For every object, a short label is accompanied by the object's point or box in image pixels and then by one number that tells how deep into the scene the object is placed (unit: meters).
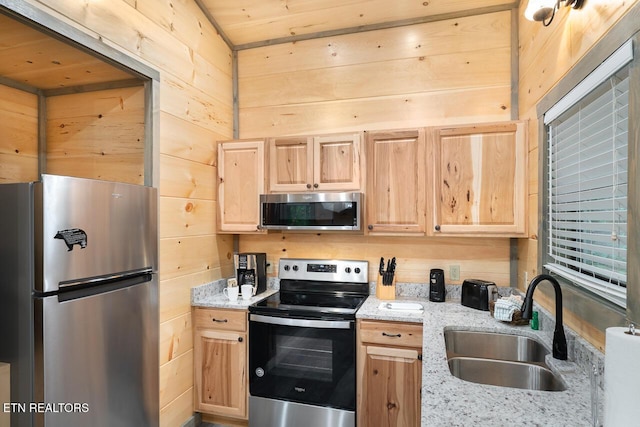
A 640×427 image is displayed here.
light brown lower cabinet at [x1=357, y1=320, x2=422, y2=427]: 2.11
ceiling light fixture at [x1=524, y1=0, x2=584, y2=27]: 1.59
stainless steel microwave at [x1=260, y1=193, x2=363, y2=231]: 2.43
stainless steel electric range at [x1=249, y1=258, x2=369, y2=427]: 2.20
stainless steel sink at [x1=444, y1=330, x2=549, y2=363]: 1.75
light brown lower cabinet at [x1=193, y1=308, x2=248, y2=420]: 2.40
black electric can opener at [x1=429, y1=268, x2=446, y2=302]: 2.49
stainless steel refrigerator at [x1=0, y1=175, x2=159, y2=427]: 1.45
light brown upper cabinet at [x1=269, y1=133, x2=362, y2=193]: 2.52
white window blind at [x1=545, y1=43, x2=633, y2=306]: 1.18
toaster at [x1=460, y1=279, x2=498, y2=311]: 2.25
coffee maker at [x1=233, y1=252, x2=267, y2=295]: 2.70
